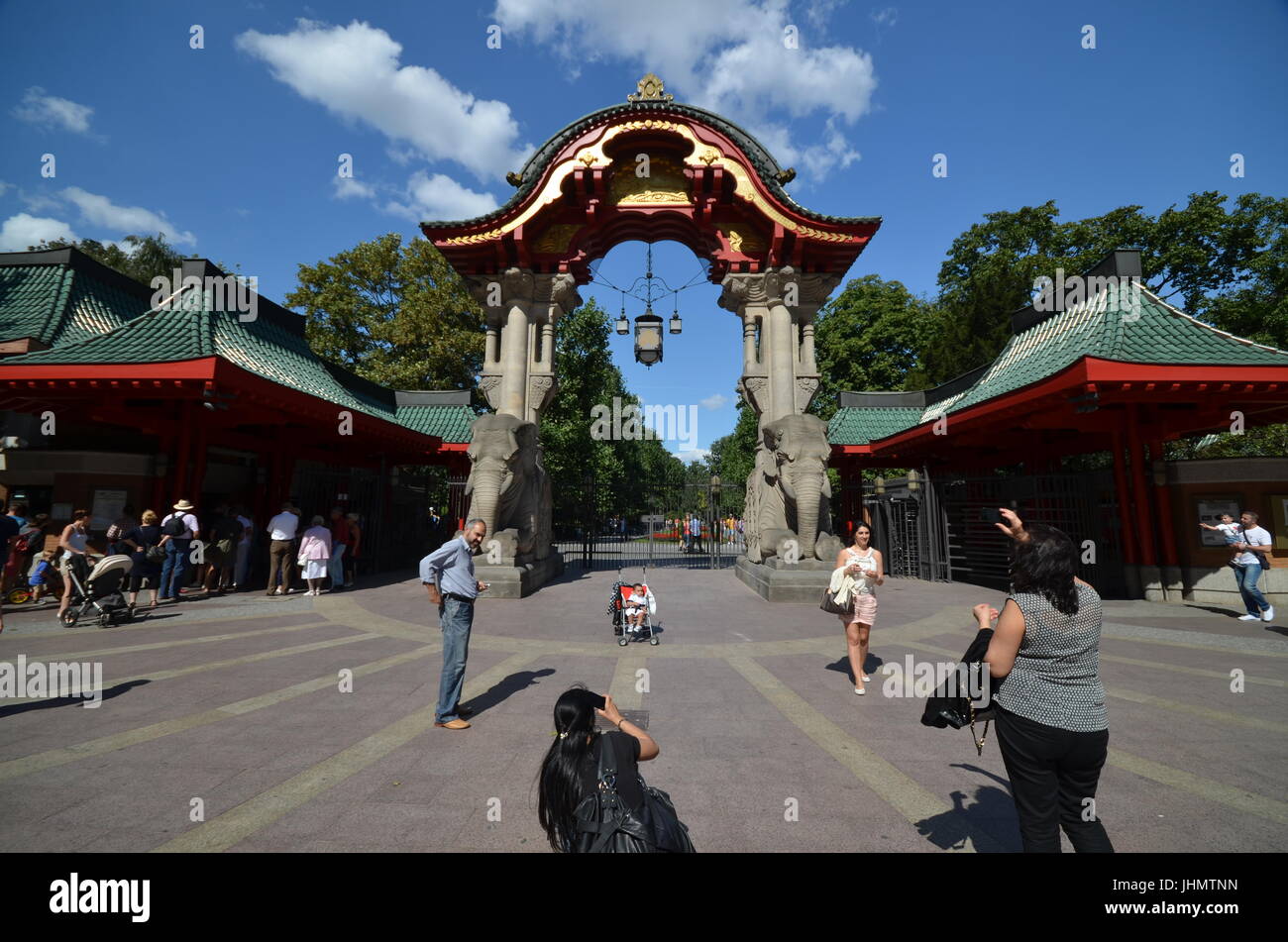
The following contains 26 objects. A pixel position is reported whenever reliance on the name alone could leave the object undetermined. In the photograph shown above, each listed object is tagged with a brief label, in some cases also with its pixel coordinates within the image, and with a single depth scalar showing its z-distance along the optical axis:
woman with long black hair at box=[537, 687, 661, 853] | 1.77
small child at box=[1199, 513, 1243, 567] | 9.05
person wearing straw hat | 9.37
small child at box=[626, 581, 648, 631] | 6.75
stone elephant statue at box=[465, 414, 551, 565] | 10.00
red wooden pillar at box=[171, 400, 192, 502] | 10.15
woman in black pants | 2.08
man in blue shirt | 4.05
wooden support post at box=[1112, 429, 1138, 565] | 10.66
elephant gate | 12.40
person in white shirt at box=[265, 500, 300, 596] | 9.93
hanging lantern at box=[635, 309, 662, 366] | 12.21
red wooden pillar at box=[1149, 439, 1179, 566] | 10.34
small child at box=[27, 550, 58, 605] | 8.95
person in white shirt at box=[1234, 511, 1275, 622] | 8.12
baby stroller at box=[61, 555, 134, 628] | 7.30
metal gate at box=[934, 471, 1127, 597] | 11.85
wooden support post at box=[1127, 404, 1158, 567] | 10.42
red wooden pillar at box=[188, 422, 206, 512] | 10.46
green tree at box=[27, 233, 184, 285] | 23.30
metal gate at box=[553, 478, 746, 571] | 15.77
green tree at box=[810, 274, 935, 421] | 27.95
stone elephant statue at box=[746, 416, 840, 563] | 10.63
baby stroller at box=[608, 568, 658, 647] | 6.78
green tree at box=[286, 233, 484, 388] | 24.70
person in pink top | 9.91
